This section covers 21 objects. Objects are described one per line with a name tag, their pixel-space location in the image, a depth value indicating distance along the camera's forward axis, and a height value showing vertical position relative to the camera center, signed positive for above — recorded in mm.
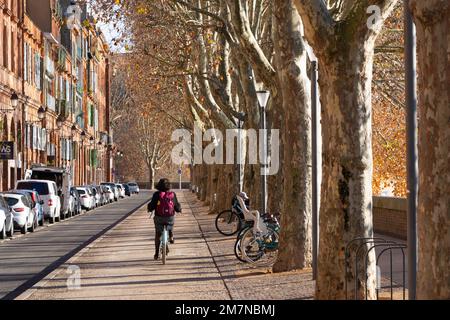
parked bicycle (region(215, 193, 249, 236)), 30625 -1609
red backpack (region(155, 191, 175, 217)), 23047 -696
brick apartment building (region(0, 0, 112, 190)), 62469 +5816
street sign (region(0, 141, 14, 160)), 51875 +1008
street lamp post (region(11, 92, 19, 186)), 53703 +2954
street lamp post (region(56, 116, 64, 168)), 82644 +2077
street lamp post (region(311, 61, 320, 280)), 18188 +61
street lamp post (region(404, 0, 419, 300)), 10789 +290
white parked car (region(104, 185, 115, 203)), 89625 -1712
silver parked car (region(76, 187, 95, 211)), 66125 -1503
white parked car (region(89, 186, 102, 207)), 73662 -1510
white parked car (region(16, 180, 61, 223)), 45094 -749
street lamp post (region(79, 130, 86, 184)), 108188 +643
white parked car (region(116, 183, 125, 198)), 105888 -1735
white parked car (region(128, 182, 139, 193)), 131088 -1807
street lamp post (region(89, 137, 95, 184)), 118031 +936
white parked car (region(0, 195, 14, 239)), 32562 -1379
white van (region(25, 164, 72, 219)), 51938 -184
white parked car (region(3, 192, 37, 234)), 36656 -1163
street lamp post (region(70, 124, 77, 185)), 90250 +1468
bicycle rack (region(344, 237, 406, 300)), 14243 -1067
